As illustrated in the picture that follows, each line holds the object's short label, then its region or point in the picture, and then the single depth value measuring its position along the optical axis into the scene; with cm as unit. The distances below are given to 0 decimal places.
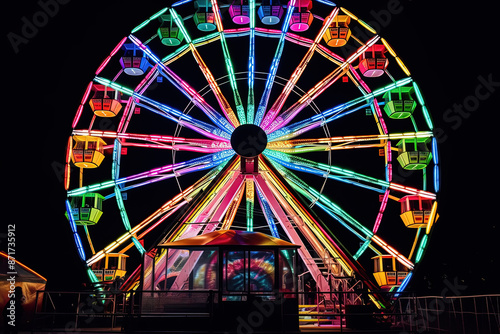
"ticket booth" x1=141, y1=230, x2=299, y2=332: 1139
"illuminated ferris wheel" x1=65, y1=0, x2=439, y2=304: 1520
